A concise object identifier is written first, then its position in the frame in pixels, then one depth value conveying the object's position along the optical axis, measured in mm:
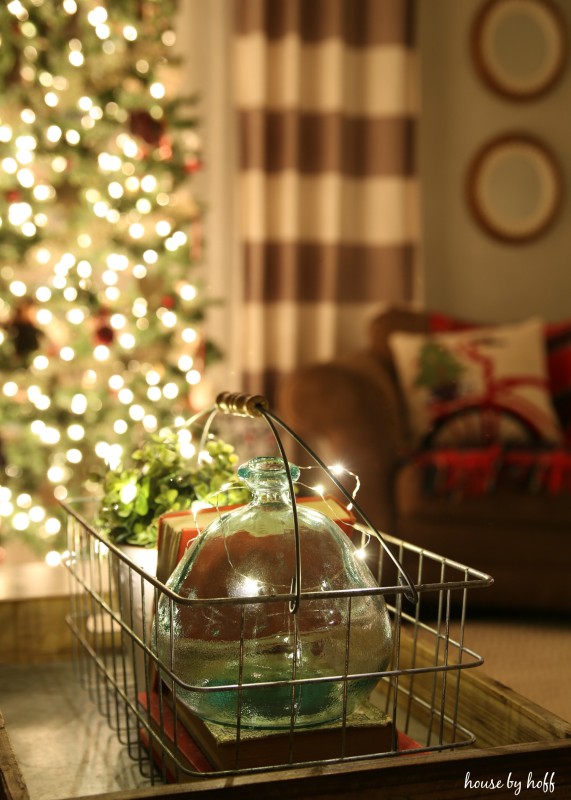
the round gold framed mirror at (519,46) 4090
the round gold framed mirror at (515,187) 4152
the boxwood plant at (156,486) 1096
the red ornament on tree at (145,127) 3145
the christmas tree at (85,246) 3088
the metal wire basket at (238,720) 765
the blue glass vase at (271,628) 765
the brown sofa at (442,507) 2676
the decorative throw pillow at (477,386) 2977
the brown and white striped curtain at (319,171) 3742
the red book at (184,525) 934
